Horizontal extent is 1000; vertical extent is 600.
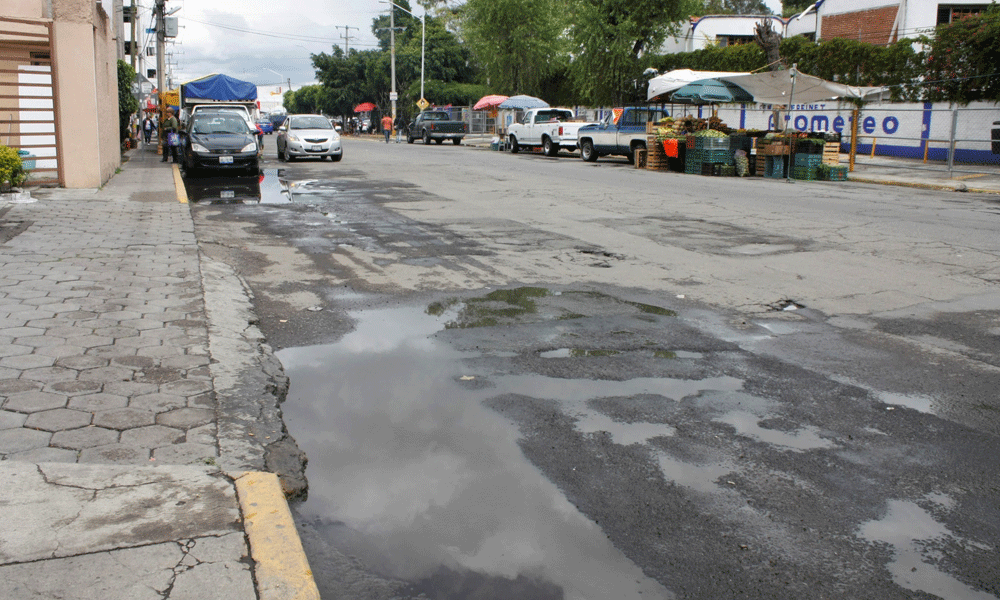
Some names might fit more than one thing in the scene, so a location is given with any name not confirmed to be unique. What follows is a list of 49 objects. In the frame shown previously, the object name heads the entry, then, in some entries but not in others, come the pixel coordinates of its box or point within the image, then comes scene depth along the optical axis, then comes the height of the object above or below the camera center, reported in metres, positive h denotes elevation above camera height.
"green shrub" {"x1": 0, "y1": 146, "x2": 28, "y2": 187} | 13.24 -0.27
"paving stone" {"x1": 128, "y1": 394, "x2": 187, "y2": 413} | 4.48 -1.33
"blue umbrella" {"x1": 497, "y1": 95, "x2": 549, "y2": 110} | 39.50 +2.72
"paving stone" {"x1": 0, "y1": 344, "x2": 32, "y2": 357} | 5.27 -1.25
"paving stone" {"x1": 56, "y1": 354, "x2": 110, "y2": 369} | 5.09 -1.27
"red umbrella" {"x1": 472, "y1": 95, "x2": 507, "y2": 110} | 45.03 +3.15
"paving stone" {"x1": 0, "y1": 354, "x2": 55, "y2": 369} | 5.05 -1.27
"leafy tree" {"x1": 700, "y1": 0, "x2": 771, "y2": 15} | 79.56 +15.49
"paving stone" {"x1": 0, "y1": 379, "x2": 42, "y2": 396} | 4.61 -1.30
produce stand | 21.77 +0.41
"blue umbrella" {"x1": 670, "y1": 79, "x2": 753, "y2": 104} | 25.09 +2.19
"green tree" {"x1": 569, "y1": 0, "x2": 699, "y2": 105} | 39.62 +6.05
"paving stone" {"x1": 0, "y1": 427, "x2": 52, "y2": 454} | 3.91 -1.36
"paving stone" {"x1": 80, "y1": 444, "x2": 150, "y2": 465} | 3.82 -1.38
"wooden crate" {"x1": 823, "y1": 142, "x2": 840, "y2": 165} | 22.84 +0.42
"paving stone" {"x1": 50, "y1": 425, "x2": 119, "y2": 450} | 3.98 -1.36
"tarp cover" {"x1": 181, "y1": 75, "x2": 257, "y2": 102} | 33.03 +2.55
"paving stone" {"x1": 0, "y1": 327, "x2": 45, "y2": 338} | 5.67 -1.22
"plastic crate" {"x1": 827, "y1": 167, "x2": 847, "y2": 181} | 21.80 -0.14
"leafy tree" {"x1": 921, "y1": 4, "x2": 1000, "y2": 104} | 24.53 +3.35
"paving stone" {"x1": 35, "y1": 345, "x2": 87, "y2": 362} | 5.28 -1.26
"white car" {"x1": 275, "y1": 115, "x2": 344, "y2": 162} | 26.42 +0.53
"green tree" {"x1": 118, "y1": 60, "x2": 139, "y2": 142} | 28.00 +1.86
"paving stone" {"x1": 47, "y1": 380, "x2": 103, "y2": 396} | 4.67 -1.31
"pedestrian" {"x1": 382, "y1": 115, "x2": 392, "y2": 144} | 51.14 +2.07
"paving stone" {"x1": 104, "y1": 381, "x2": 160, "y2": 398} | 4.69 -1.31
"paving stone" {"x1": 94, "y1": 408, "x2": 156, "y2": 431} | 4.23 -1.35
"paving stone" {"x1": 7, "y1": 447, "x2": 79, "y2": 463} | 3.81 -1.37
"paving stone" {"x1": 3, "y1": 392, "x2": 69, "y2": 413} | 4.39 -1.32
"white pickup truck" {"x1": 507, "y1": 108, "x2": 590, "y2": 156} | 32.41 +1.23
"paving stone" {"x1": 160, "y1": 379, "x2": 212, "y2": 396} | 4.73 -1.31
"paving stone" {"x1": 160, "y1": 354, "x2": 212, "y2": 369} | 5.17 -1.28
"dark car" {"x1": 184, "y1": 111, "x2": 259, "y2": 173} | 19.44 +0.23
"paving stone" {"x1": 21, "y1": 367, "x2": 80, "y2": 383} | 4.84 -1.29
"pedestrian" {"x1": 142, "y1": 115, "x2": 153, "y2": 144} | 37.19 +1.17
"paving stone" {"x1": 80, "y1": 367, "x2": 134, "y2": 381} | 4.90 -1.29
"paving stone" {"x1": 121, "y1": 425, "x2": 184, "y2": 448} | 4.03 -1.36
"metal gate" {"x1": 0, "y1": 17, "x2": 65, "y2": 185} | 15.47 +0.94
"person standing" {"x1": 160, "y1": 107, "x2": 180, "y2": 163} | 24.19 +0.52
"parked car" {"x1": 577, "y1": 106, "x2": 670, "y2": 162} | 27.34 +0.97
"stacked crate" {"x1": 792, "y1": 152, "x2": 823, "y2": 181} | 21.67 +0.06
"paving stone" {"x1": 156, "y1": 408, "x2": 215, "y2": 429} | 4.28 -1.35
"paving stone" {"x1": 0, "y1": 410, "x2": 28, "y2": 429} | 4.16 -1.34
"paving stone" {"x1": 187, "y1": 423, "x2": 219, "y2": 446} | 4.09 -1.37
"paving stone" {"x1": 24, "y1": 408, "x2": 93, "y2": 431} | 4.18 -1.34
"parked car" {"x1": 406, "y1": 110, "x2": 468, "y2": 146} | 45.25 +1.71
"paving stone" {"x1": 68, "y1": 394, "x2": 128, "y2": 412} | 4.45 -1.33
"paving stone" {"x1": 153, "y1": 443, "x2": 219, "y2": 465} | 3.86 -1.38
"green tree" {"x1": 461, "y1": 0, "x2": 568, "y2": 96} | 50.94 +7.46
